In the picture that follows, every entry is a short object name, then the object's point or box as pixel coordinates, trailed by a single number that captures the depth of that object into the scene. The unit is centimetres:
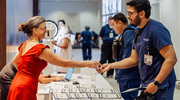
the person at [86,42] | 1159
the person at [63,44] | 571
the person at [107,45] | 716
